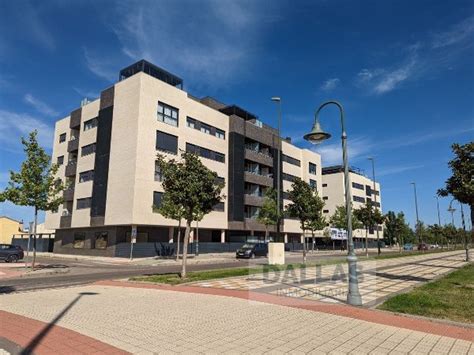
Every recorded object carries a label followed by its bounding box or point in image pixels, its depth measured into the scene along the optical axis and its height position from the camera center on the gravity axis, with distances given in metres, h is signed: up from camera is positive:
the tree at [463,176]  13.80 +2.64
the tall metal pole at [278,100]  27.33 +10.76
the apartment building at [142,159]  36.87 +9.75
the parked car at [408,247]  76.03 -0.44
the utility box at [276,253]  22.72 -0.56
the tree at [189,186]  16.38 +2.57
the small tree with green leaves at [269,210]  45.06 +4.21
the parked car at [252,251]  36.12 -0.71
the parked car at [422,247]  66.15 -0.36
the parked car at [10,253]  30.12 -0.89
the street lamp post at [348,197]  9.96 +1.40
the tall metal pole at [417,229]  79.69 +3.47
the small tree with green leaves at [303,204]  25.42 +2.77
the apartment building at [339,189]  86.50 +13.58
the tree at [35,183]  21.61 +3.53
